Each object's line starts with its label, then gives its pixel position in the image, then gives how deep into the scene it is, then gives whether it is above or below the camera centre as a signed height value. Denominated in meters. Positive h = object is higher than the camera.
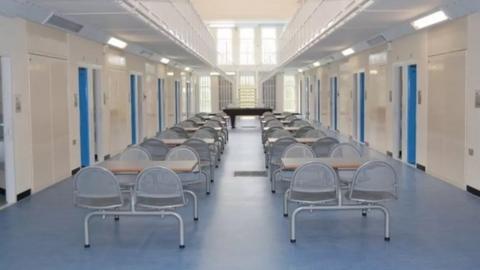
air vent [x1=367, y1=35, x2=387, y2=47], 12.49 +1.27
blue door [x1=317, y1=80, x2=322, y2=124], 25.10 -0.24
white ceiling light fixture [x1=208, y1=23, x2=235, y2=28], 32.65 +4.22
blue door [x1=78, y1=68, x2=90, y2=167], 11.30 -0.47
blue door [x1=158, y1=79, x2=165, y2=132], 20.50 -0.11
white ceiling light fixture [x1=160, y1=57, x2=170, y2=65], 19.39 +1.36
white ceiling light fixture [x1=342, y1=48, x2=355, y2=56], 15.95 +1.31
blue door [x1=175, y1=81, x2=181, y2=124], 24.84 -0.02
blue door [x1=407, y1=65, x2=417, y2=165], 11.34 -0.32
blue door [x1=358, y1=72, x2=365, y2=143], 16.16 -0.18
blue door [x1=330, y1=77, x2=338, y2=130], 21.09 -0.05
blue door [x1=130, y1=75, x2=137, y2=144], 15.80 -0.11
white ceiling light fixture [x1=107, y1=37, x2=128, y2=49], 12.11 +1.26
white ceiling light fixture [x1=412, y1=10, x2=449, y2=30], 8.71 +1.22
